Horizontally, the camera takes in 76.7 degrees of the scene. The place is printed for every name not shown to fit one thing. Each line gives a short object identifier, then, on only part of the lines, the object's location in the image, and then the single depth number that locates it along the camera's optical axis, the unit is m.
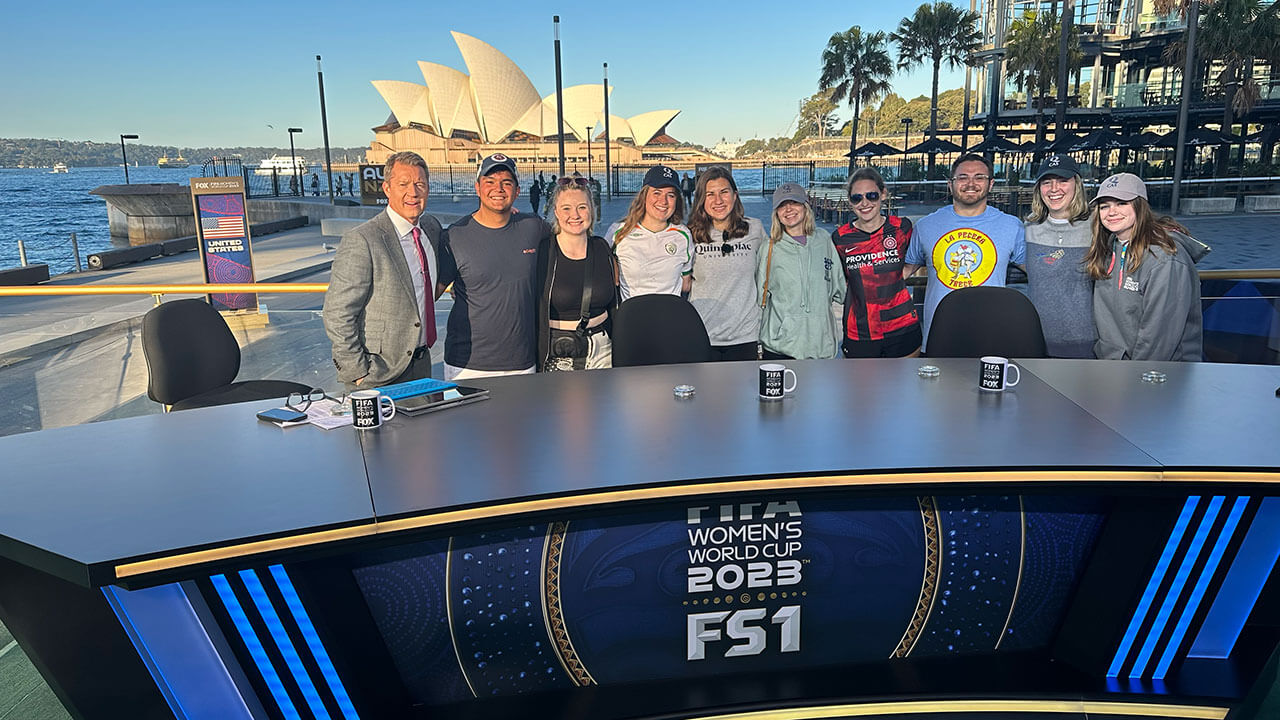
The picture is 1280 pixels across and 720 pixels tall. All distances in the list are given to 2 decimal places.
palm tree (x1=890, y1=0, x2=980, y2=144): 36.53
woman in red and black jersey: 3.66
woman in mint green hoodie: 3.56
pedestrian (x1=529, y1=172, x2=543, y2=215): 23.52
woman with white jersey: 3.61
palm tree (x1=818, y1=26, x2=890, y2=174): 38.81
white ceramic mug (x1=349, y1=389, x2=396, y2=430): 2.24
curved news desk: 1.75
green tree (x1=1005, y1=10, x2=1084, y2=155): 29.72
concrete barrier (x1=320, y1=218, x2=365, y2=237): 19.34
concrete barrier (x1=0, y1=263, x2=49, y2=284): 12.14
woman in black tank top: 3.38
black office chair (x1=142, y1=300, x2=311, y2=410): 3.41
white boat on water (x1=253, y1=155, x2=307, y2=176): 40.62
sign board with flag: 8.21
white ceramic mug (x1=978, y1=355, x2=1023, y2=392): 2.52
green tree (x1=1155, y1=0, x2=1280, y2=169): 22.83
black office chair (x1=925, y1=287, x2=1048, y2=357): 3.29
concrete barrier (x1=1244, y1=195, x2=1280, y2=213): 18.70
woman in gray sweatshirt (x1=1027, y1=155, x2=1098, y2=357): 3.40
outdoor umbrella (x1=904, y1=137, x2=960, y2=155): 25.14
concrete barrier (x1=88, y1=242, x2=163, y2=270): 15.65
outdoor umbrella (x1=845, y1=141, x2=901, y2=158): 24.01
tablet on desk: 2.42
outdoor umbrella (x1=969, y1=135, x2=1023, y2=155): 25.08
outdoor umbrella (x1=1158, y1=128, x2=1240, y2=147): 21.38
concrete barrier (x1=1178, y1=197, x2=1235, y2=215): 18.73
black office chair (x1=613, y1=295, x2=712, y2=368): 3.40
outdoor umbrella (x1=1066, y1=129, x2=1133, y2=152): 21.89
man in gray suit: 3.10
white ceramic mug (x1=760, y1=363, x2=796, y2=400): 2.45
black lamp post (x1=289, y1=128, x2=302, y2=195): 38.33
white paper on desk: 2.28
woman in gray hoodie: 3.14
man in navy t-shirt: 3.35
